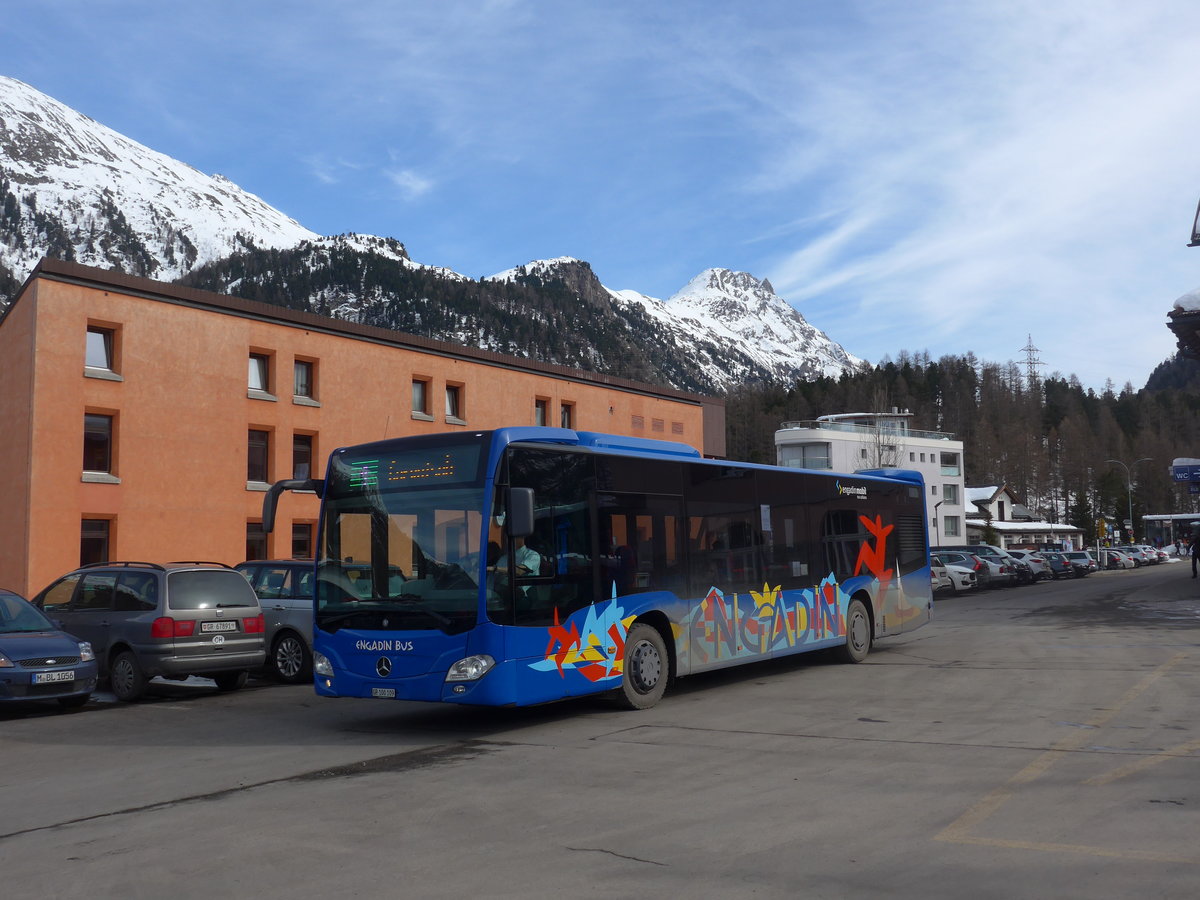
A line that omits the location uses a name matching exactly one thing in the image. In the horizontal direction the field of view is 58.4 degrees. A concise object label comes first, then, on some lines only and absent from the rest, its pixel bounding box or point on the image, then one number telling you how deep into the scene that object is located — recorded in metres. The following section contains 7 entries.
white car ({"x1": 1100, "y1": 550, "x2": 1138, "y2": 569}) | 67.69
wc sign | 42.19
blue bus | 10.02
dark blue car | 12.31
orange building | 26.00
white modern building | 91.00
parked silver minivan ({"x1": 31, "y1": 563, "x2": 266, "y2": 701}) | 13.84
